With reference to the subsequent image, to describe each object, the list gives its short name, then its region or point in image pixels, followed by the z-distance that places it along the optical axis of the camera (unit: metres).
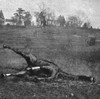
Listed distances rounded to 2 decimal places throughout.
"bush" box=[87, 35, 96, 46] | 18.52
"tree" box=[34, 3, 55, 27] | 29.81
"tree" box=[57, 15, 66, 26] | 49.84
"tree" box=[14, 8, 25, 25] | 44.86
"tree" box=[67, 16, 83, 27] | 53.47
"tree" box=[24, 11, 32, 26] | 47.58
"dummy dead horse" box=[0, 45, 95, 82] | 6.80
